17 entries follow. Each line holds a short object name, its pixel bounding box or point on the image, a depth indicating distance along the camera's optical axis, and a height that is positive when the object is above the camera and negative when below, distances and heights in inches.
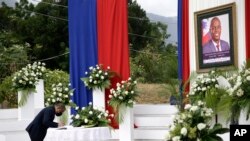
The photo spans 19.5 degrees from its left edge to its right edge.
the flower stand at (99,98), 571.6 -23.4
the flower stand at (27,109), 577.5 -30.7
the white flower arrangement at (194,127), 242.8 -20.8
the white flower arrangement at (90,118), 420.4 -28.7
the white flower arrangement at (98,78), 566.9 -7.5
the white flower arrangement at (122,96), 522.6 -20.6
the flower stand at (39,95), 613.7 -21.4
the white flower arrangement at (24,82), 576.7 -9.1
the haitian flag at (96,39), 581.0 +23.6
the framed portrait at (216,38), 510.2 +19.8
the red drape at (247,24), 488.5 +26.8
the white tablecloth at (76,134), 401.4 -36.2
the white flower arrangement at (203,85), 447.6 -12.1
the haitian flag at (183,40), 570.7 +20.6
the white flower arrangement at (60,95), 549.9 -19.4
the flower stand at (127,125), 526.9 -41.9
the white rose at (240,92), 323.9 -12.4
